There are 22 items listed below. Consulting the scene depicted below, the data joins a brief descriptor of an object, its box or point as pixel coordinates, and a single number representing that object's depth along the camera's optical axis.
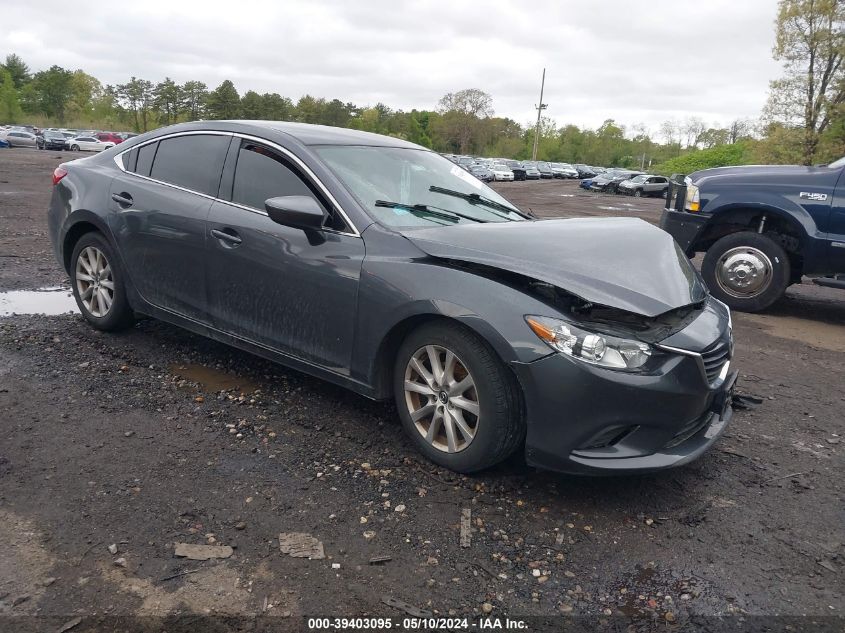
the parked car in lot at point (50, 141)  48.59
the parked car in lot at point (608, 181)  45.12
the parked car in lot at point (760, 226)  6.55
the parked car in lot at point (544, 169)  65.06
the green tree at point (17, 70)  99.56
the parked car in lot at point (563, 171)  67.12
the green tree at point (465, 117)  94.25
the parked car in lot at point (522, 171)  58.97
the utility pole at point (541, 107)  87.88
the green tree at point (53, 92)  87.75
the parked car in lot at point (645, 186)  43.38
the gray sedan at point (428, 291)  2.93
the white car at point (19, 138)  48.75
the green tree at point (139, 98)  91.50
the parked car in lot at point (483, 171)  46.66
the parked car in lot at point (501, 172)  51.99
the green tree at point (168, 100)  85.25
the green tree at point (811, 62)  31.72
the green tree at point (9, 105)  81.50
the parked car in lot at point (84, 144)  48.18
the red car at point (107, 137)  52.33
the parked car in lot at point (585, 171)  70.97
